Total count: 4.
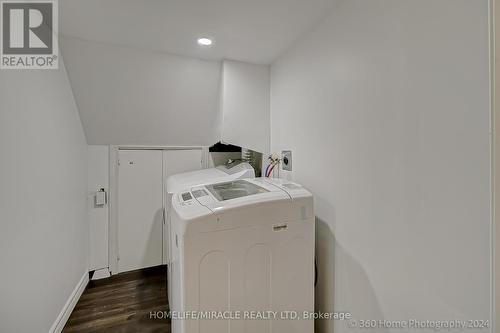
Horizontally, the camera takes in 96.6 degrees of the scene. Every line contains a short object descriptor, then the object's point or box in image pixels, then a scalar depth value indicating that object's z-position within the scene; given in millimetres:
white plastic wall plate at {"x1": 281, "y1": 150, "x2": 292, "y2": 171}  1965
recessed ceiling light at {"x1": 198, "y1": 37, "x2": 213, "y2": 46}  1785
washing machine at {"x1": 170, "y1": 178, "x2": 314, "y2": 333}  1101
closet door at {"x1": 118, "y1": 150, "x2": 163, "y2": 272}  2564
